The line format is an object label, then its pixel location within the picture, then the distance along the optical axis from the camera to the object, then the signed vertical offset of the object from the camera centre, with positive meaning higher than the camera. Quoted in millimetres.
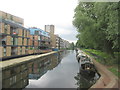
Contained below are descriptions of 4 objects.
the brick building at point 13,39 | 22016 +1600
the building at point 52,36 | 72100 +6667
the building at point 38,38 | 41969 +3108
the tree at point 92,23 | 9801 +2970
